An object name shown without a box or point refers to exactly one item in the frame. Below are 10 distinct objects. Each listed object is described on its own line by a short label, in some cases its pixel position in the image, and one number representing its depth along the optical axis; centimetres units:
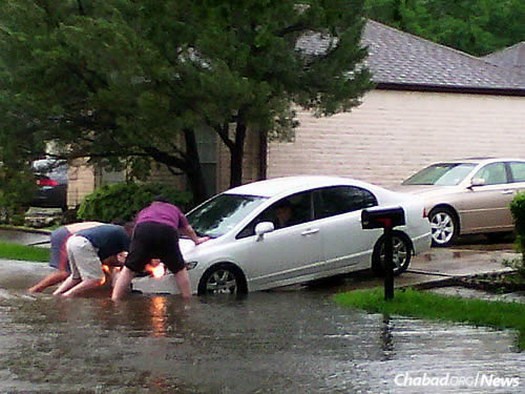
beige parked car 1855
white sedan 1389
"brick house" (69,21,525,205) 2331
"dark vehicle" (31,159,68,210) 2925
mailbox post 1201
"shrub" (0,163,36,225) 2059
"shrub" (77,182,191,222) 2197
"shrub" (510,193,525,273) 1366
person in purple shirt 1305
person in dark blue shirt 1361
